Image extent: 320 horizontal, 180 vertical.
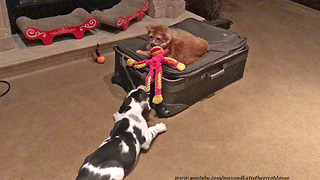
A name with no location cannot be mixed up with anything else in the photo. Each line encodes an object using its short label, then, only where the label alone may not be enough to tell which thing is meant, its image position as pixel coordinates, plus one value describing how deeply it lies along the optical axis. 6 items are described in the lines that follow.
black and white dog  1.36
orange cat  1.88
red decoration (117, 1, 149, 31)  2.62
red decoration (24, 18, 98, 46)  2.29
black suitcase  1.86
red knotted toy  1.81
